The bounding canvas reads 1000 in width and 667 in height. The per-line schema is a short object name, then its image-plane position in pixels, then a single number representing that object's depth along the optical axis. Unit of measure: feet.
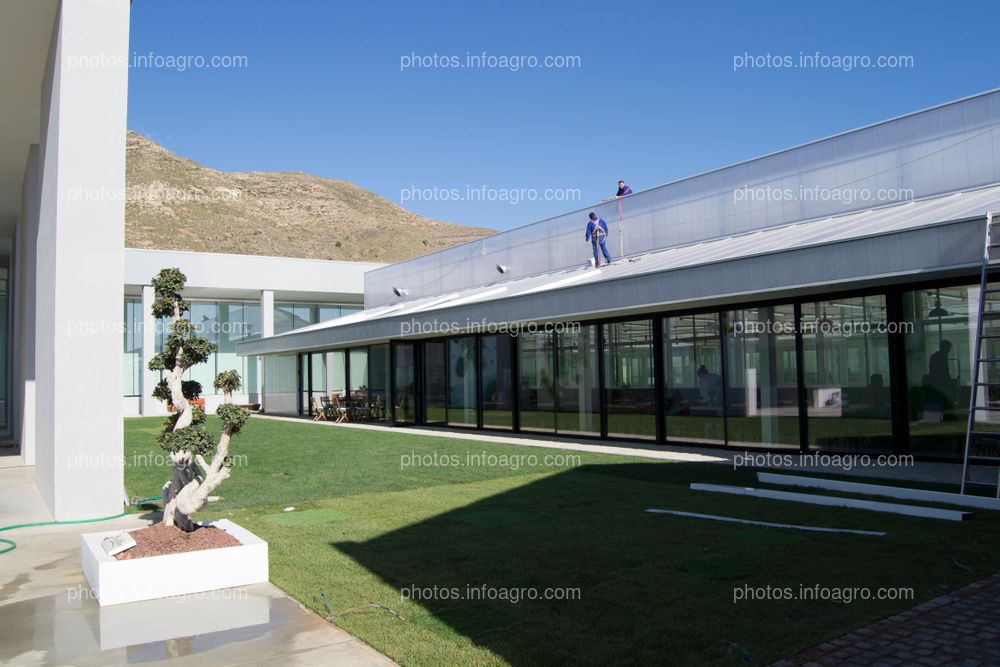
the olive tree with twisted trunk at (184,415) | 20.54
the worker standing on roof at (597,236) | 63.36
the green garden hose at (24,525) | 23.71
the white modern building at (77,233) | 28.32
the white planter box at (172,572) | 17.90
